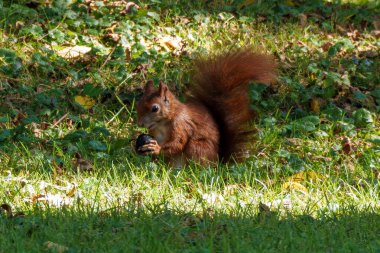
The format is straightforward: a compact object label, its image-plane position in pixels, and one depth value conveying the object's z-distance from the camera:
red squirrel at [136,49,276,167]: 10.48
